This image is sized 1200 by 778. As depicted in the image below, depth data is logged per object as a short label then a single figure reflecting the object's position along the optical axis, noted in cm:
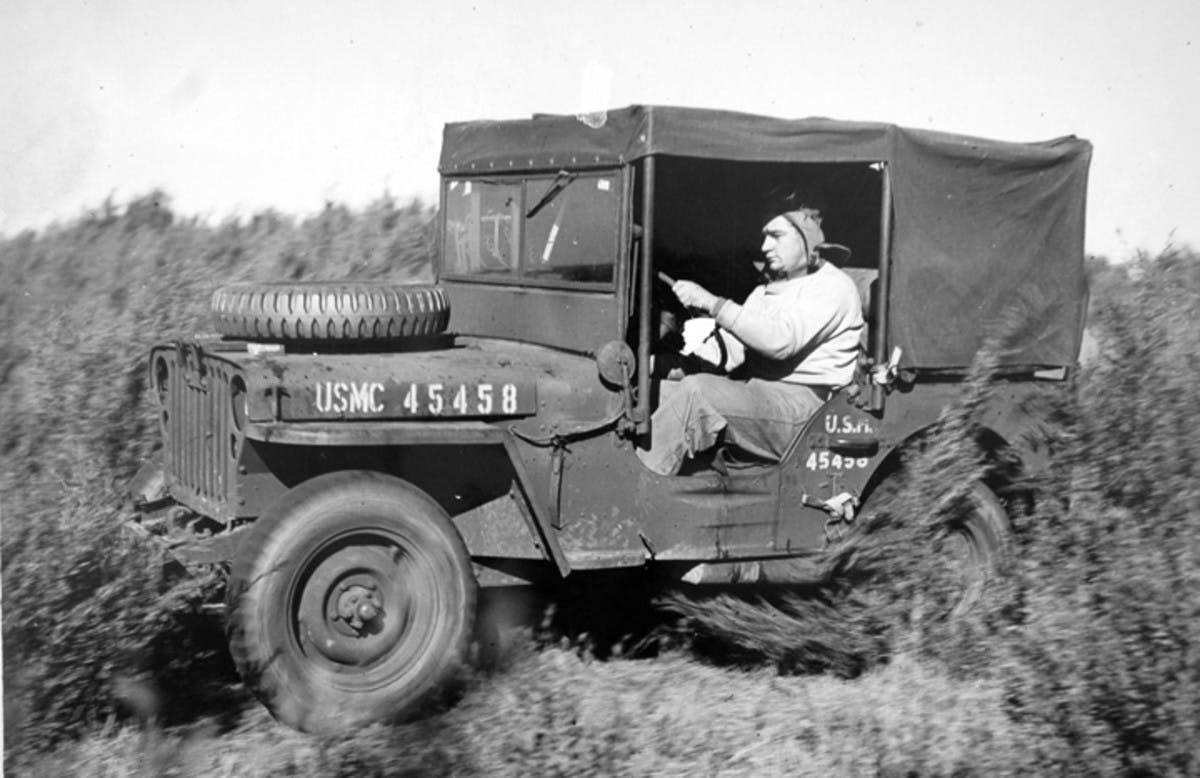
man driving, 539
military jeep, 464
